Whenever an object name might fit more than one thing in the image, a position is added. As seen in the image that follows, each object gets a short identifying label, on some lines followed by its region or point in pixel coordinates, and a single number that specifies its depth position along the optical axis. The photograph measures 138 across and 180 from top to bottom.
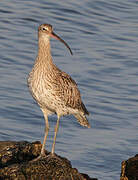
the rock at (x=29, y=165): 18.28
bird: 20.06
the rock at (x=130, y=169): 18.70
